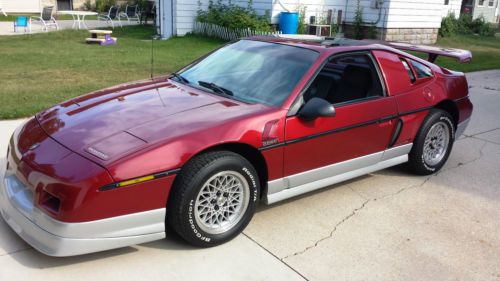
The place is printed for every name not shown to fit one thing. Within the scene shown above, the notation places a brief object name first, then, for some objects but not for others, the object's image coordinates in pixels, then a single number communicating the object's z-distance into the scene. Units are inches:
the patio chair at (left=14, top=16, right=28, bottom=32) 676.7
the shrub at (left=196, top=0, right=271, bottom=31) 578.2
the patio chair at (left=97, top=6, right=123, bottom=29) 884.1
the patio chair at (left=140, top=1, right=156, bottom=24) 832.3
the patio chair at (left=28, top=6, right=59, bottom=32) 716.7
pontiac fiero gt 119.9
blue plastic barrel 577.3
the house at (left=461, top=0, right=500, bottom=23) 1151.6
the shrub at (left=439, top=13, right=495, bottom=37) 785.6
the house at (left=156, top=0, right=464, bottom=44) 612.4
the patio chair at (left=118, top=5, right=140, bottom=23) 924.6
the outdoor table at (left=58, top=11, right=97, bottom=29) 714.1
